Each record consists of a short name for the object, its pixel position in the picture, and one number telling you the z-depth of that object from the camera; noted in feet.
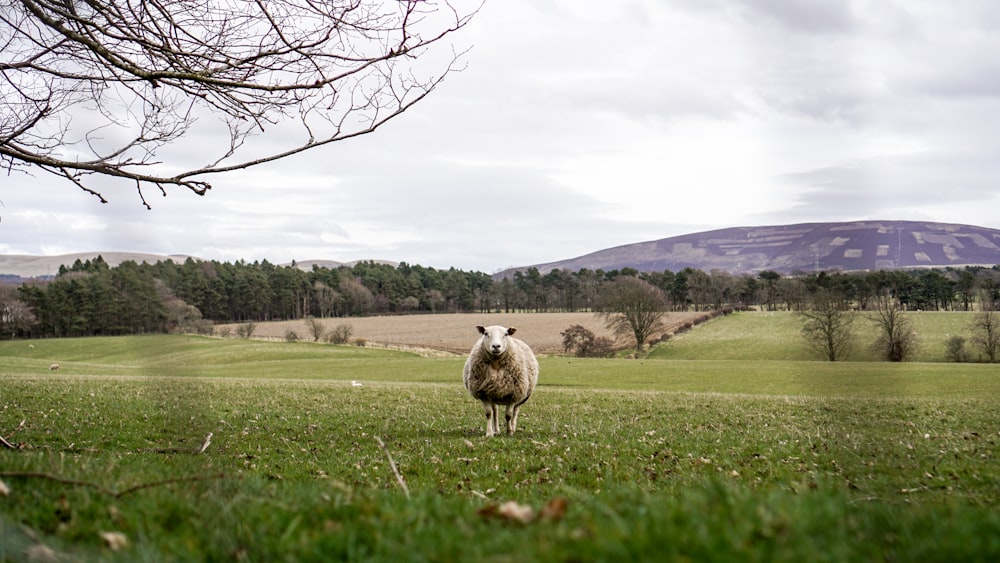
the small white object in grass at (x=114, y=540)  11.05
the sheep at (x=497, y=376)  48.03
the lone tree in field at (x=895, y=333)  176.46
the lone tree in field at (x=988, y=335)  231.71
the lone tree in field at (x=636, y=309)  289.74
